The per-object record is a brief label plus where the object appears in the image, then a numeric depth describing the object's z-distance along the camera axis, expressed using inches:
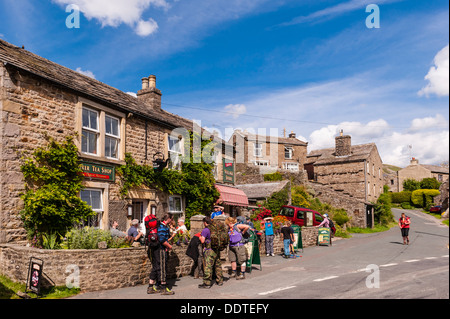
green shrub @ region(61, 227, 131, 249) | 369.4
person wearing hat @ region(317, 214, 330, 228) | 829.8
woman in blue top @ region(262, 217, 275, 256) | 609.6
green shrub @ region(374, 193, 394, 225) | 1336.1
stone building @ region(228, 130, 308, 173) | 1947.6
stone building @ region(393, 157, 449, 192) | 2517.2
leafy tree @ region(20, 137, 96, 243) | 398.9
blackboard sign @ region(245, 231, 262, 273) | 468.2
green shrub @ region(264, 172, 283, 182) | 1365.7
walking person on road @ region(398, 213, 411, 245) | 737.2
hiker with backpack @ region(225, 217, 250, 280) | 422.3
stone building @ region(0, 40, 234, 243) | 393.7
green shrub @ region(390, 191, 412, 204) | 2123.5
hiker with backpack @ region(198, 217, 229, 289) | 372.8
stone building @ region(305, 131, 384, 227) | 1533.0
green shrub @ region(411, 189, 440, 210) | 1959.9
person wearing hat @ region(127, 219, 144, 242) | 460.8
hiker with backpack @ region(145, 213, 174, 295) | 348.2
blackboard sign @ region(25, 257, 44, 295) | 319.0
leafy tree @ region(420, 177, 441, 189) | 2158.0
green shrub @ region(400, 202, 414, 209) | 2070.9
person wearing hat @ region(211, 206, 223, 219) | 494.1
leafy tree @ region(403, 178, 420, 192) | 2247.8
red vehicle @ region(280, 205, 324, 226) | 917.2
